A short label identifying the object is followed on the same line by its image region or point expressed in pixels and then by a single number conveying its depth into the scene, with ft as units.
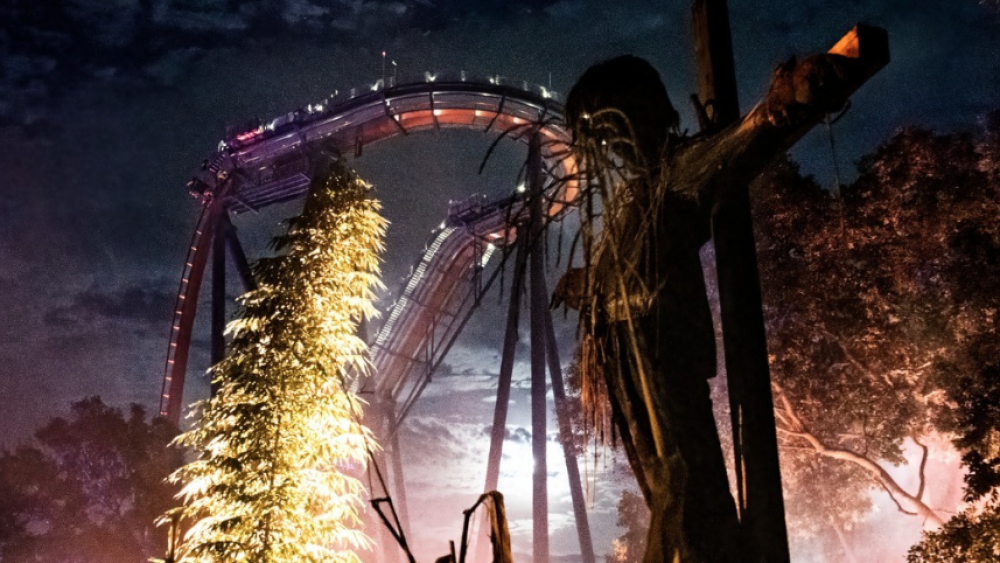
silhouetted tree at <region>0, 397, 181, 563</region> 61.93
